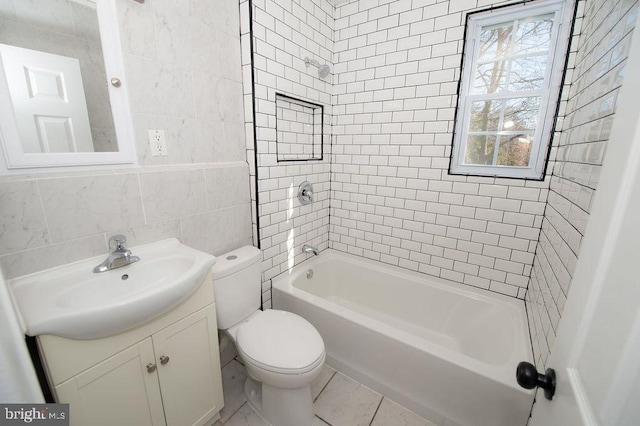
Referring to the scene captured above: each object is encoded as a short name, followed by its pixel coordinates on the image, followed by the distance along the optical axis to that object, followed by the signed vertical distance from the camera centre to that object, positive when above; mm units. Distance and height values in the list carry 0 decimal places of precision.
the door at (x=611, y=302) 353 -227
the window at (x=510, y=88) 1459 +452
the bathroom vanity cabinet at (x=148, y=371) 807 -825
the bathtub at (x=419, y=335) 1219 -1091
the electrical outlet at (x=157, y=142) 1231 +62
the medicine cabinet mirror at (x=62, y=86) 898 +264
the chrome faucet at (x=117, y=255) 1068 -435
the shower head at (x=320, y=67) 1837 +681
